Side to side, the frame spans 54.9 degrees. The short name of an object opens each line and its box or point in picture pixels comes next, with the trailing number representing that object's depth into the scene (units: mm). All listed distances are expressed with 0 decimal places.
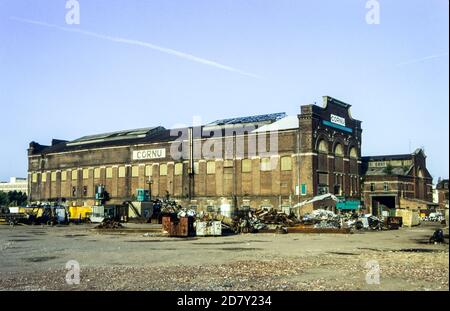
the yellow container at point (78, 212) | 55809
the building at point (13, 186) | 190750
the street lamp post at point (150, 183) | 61078
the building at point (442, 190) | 86875
